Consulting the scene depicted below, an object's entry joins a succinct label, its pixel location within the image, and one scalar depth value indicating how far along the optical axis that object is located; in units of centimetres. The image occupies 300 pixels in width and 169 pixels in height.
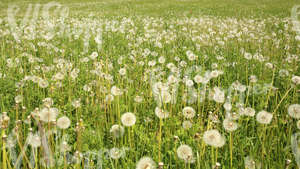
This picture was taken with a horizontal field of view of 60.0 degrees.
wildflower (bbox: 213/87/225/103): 250
